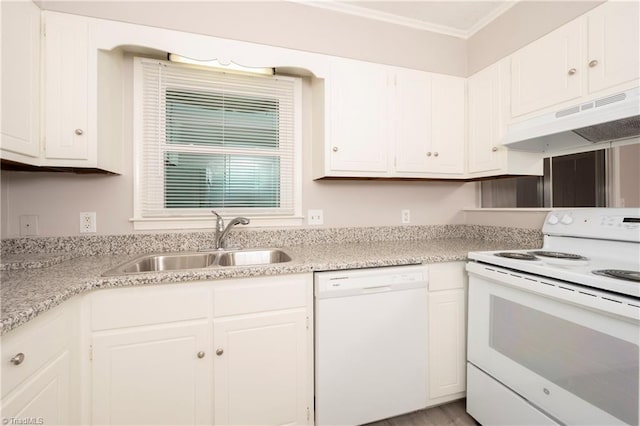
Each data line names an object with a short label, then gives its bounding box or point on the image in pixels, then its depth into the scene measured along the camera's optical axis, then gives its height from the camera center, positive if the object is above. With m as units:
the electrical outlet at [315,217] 2.03 -0.04
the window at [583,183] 1.42 +0.17
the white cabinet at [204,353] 1.14 -0.63
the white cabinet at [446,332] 1.58 -0.71
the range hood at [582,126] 1.19 +0.41
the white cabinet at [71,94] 1.39 +0.60
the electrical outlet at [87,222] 1.62 -0.06
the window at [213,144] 1.75 +0.46
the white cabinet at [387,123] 1.81 +0.62
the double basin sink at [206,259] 1.61 -0.29
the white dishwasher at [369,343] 1.39 -0.69
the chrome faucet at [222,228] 1.72 -0.11
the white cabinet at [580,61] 1.27 +0.80
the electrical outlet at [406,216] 2.26 -0.04
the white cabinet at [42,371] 0.78 -0.51
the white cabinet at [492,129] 1.82 +0.58
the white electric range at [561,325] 0.97 -0.49
